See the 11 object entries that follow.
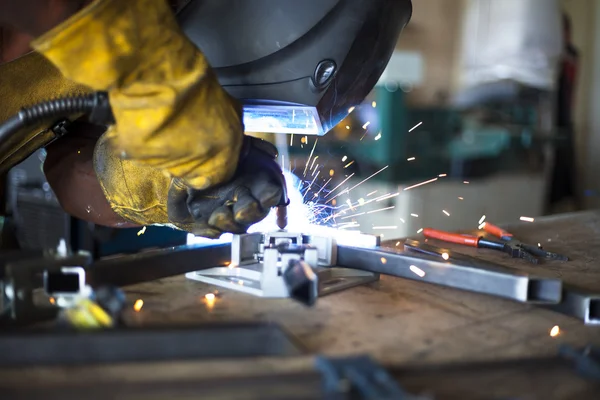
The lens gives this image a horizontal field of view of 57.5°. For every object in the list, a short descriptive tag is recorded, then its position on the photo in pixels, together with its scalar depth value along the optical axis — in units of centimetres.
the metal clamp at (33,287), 81
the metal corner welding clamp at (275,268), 99
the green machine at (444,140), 349
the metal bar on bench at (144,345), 65
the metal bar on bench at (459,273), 93
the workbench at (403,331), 62
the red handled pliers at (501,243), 134
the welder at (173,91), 80
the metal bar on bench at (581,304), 91
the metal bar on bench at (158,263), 100
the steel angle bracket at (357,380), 55
